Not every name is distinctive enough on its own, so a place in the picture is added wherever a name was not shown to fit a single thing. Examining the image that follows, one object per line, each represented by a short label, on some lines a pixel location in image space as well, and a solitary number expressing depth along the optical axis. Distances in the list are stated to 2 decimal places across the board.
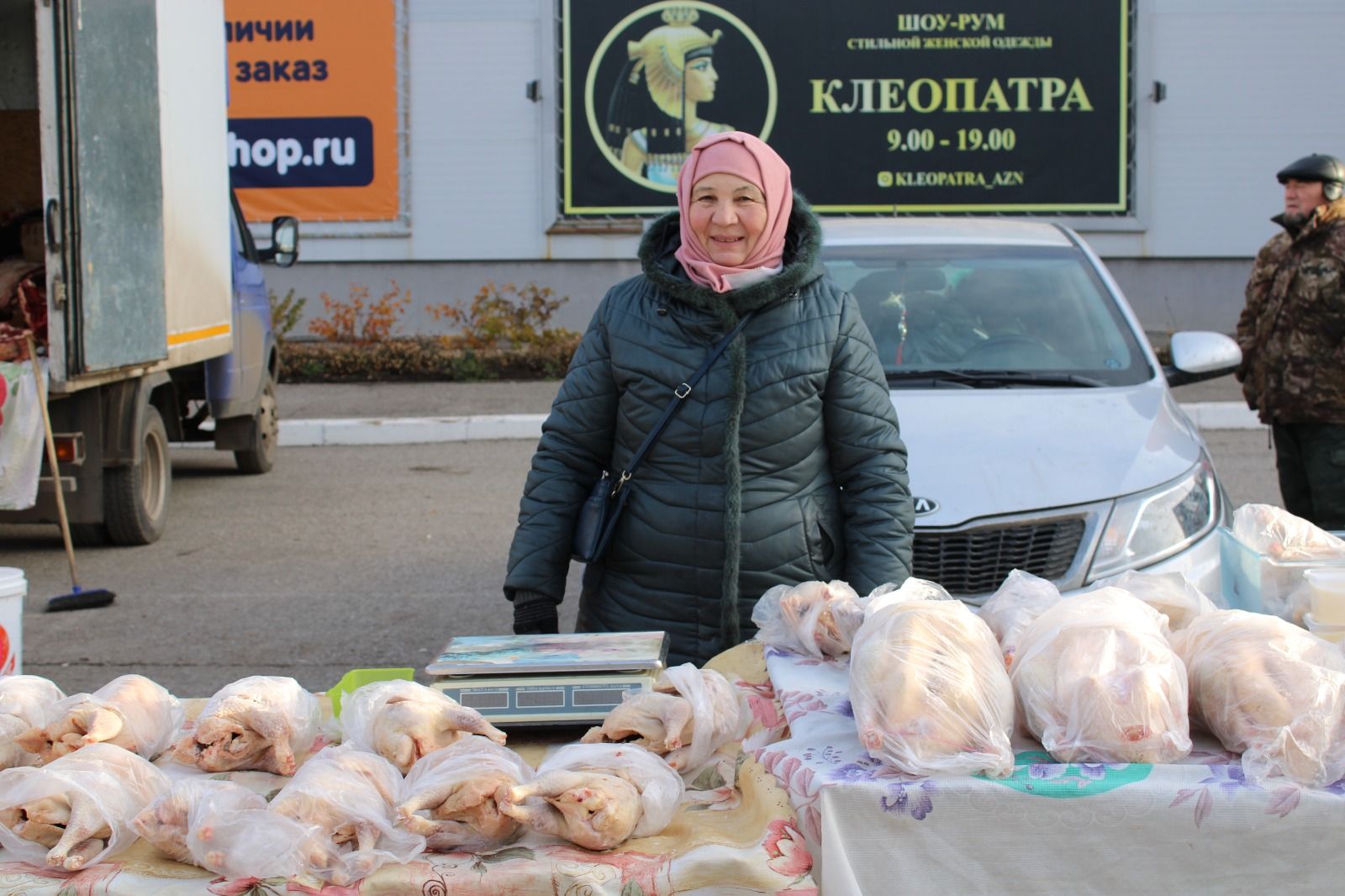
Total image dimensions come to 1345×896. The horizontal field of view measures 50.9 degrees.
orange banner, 18.22
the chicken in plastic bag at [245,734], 2.10
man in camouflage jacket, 5.98
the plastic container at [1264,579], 2.51
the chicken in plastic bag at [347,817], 1.75
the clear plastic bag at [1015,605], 2.18
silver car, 4.28
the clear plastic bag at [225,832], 1.74
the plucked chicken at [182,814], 1.80
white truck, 7.04
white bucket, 2.93
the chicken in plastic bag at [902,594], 2.19
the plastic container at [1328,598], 2.33
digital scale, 2.25
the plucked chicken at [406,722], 2.00
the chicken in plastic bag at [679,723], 2.05
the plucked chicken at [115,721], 2.06
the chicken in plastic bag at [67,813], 1.80
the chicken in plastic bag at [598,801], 1.77
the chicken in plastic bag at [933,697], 1.81
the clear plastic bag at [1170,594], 2.28
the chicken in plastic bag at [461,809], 1.78
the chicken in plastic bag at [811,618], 2.29
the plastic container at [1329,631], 2.32
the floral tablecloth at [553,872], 1.72
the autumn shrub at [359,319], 17.14
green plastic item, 2.42
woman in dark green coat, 3.05
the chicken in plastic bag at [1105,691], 1.83
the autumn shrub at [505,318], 16.38
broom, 7.09
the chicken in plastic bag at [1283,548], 2.50
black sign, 18.05
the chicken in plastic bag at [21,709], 2.07
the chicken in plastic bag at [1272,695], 1.81
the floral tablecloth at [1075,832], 1.79
